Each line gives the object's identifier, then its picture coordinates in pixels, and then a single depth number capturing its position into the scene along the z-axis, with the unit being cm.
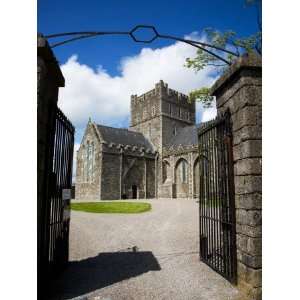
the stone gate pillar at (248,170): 407
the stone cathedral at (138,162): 3384
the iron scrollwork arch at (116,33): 442
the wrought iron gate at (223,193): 477
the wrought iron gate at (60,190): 500
